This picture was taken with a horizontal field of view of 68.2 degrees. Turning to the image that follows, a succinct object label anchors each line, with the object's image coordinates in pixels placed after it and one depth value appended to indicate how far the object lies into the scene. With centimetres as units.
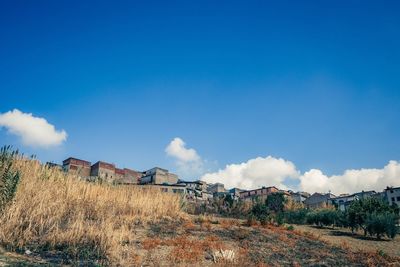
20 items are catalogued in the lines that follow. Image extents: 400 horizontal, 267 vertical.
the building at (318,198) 7549
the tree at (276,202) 3059
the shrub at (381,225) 1391
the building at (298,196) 7846
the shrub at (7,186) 747
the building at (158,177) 6938
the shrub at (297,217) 2138
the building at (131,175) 7309
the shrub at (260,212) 1646
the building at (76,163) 6393
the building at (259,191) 7857
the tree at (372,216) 1397
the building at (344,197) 7059
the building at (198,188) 6433
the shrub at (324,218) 1894
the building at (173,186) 5902
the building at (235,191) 8588
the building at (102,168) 6572
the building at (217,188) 8809
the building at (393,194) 6259
